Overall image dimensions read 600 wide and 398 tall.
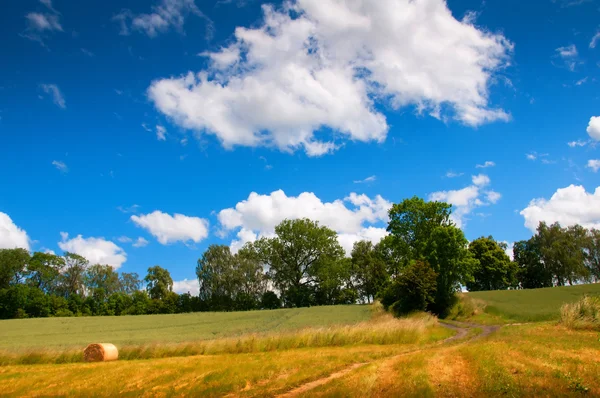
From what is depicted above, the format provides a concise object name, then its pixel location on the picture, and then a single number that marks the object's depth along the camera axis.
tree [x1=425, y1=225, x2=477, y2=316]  50.44
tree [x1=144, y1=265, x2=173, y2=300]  106.00
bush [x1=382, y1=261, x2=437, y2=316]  42.69
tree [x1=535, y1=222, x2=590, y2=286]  77.06
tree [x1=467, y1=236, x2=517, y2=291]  82.38
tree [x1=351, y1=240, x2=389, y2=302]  84.50
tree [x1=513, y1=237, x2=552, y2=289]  88.30
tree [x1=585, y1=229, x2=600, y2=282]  77.56
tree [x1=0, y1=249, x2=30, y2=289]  80.44
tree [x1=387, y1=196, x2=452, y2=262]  56.47
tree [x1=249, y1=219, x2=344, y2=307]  79.25
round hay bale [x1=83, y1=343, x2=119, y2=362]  20.73
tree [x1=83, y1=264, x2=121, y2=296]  98.38
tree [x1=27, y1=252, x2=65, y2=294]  86.20
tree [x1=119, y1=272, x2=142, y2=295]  106.79
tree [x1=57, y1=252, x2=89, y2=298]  92.69
